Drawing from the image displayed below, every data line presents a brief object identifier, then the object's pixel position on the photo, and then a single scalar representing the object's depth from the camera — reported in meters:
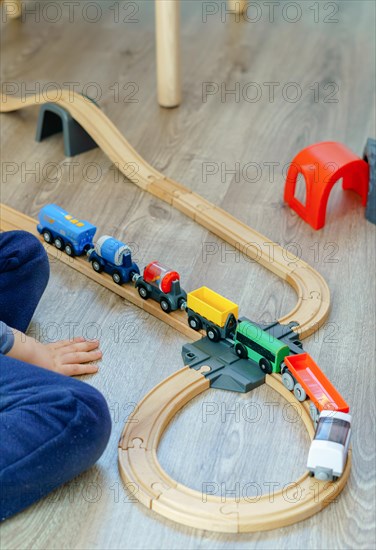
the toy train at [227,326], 1.83
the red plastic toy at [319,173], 2.27
